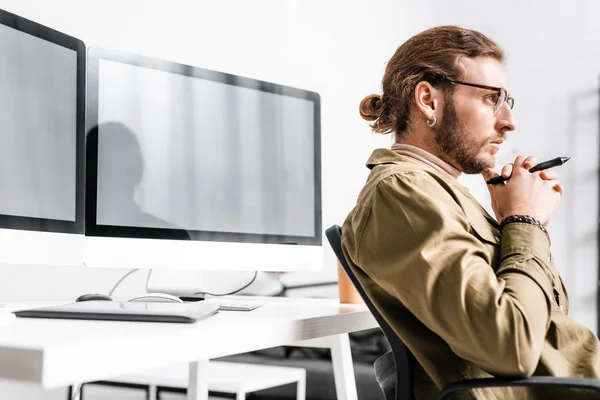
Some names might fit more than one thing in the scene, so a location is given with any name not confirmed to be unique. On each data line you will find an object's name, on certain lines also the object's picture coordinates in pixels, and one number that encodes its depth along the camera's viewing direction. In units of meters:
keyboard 1.22
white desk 0.65
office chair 0.90
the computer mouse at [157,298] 1.26
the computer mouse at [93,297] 1.24
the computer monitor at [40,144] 1.17
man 0.94
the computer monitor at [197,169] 1.37
